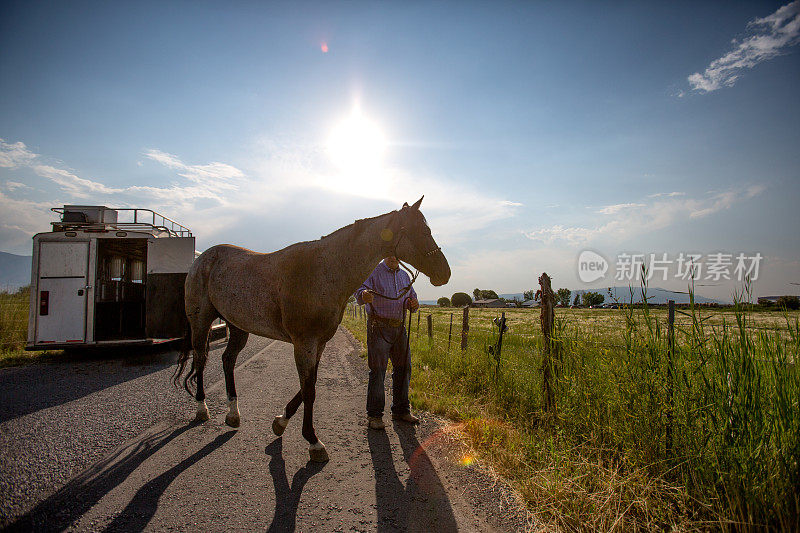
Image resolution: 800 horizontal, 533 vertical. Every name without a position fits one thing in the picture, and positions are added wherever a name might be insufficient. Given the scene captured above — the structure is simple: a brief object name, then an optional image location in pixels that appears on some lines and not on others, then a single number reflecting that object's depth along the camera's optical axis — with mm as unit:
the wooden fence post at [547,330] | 4348
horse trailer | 8688
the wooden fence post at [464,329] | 8698
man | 4633
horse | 3625
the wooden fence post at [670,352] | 2893
